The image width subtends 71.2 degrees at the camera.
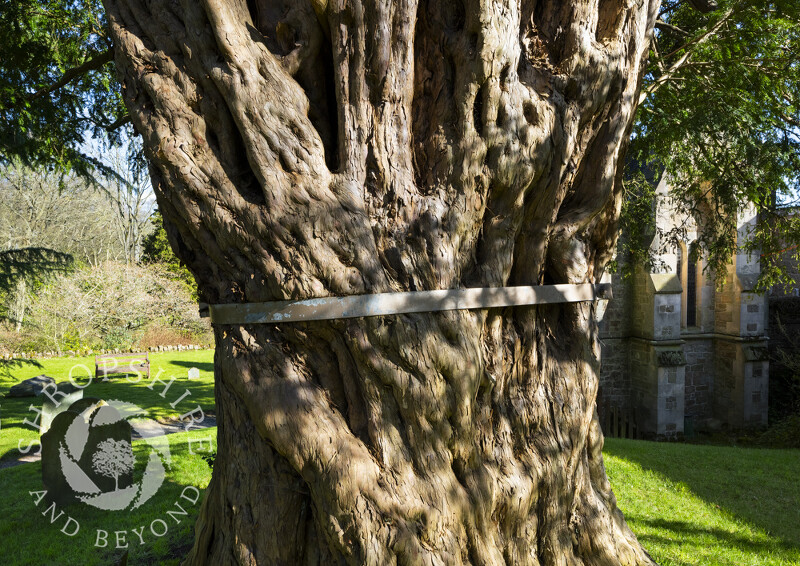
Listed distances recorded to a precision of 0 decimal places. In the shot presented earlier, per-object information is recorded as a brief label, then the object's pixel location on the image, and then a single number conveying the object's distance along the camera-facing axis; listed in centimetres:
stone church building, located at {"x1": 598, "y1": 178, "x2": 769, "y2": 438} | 1513
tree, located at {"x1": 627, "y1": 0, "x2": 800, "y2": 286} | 632
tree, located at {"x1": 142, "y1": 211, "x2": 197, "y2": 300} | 2238
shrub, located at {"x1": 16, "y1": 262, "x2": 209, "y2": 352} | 1839
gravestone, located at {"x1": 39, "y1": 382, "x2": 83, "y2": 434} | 746
